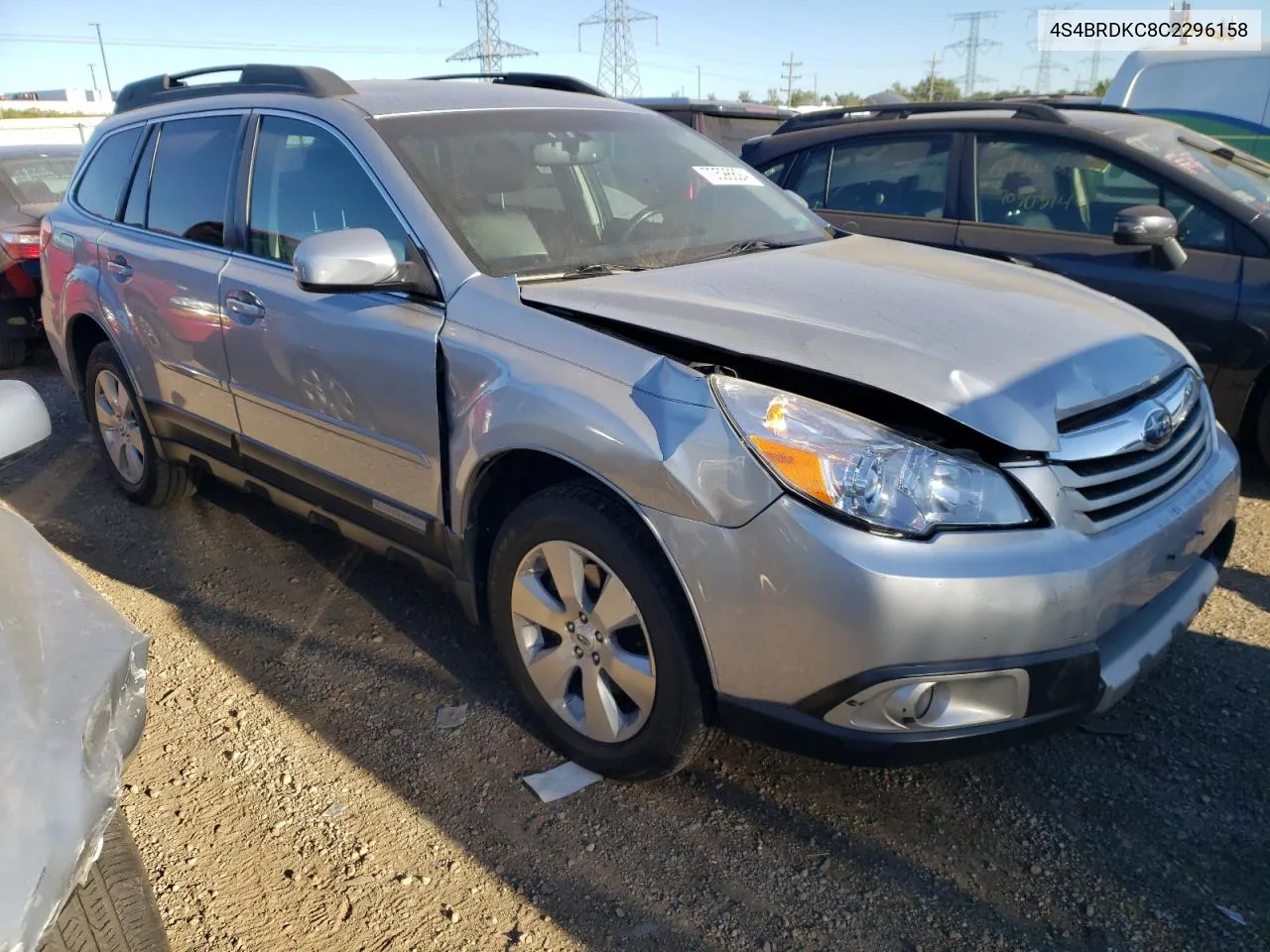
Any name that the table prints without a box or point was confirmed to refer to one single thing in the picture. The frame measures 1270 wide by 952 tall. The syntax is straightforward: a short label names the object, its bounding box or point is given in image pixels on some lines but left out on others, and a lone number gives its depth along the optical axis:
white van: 6.93
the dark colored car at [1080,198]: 4.15
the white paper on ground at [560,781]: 2.59
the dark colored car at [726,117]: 8.21
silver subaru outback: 2.00
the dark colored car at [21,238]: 7.11
